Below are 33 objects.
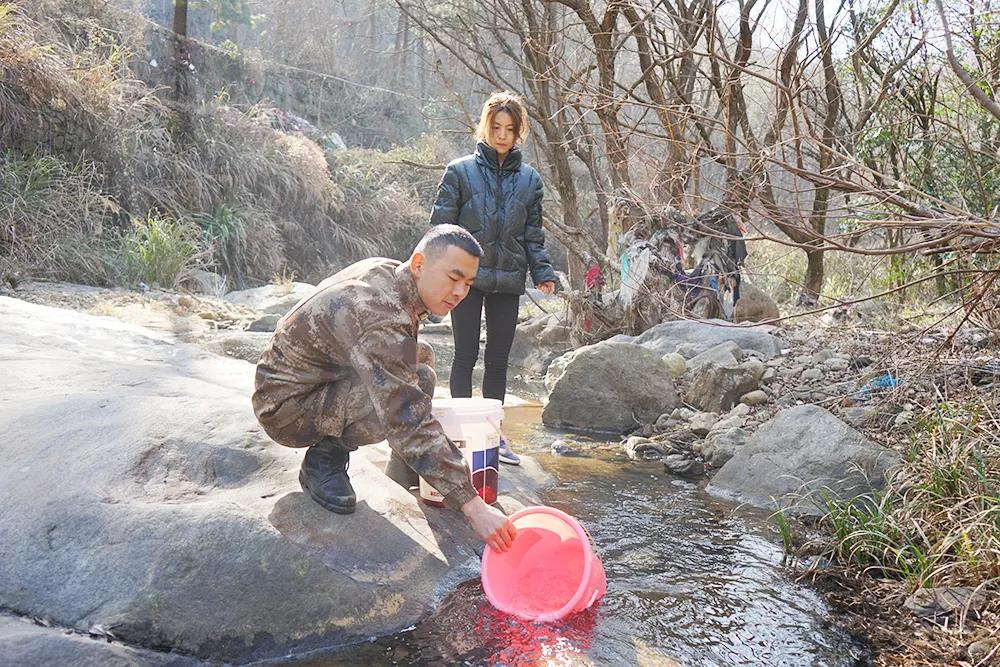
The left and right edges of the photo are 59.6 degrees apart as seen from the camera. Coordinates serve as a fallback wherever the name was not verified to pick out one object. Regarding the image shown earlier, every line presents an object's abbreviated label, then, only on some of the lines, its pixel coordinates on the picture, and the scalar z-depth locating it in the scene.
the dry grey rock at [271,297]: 10.36
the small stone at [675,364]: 6.56
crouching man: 2.65
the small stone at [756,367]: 6.00
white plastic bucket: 3.15
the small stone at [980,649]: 2.46
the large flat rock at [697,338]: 7.04
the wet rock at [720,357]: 6.15
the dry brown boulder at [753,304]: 9.66
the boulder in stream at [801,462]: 4.01
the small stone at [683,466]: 4.78
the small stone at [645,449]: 5.13
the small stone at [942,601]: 2.71
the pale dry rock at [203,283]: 10.91
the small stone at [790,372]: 6.04
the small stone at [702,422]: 5.40
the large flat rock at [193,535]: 2.41
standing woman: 4.26
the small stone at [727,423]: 5.32
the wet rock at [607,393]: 5.94
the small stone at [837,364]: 5.88
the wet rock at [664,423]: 5.75
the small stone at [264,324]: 9.20
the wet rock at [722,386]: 5.89
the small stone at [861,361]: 5.63
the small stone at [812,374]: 5.86
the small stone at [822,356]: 6.19
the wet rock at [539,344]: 9.03
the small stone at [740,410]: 5.59
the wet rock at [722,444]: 4.93
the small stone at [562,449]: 5.14
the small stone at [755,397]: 5.74
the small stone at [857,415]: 4.64
